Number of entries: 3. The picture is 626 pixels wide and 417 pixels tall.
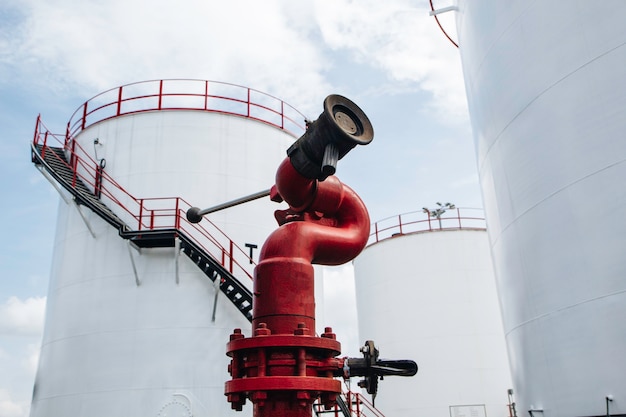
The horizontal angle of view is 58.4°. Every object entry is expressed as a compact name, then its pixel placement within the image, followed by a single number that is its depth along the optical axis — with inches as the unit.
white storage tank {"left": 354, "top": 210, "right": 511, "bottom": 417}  673.0
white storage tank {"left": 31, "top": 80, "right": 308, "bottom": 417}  440.5
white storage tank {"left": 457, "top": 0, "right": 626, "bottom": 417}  245.9
